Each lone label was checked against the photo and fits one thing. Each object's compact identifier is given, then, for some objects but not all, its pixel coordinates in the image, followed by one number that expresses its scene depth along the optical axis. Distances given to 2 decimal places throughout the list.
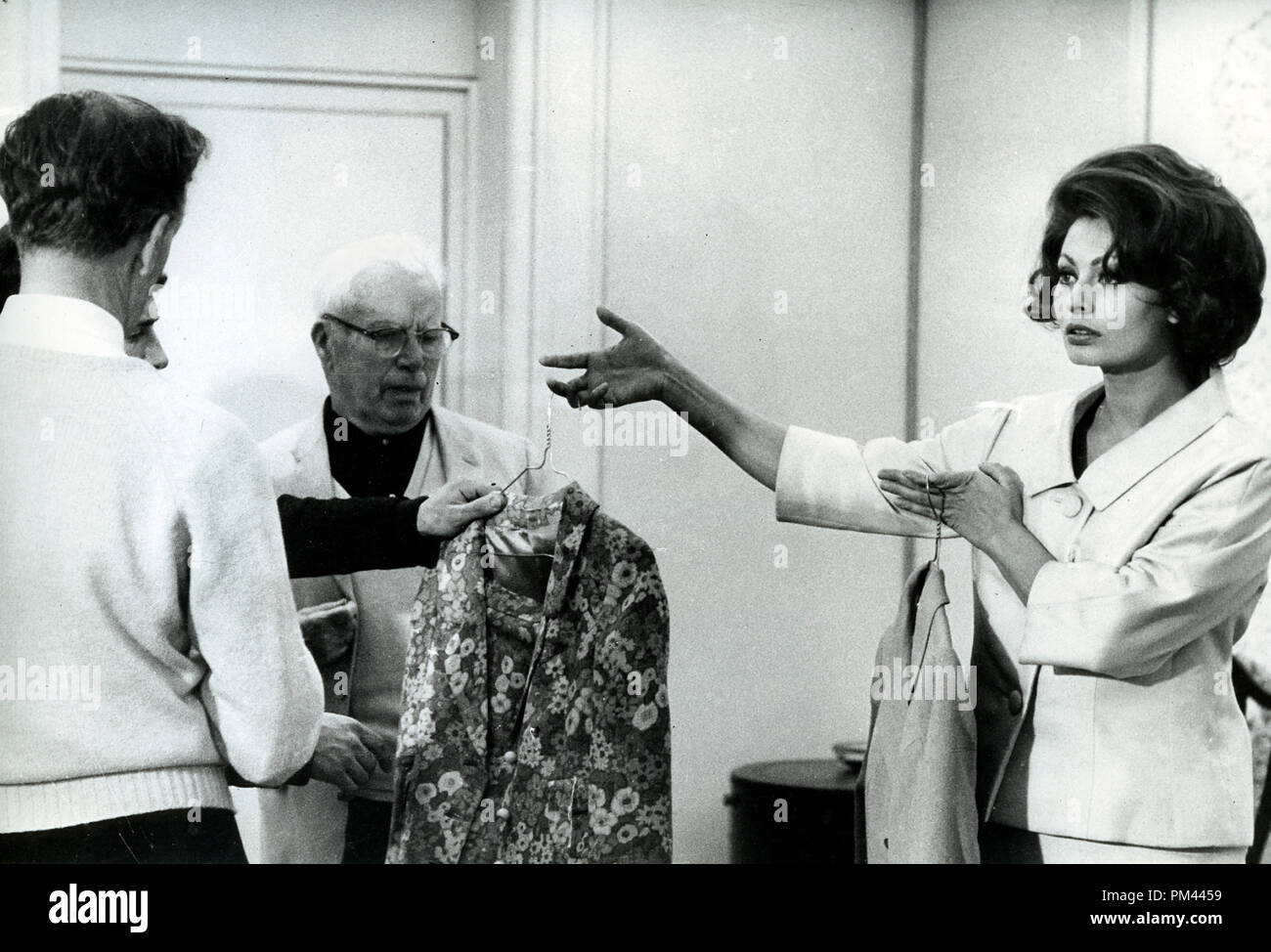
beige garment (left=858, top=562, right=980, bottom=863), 2.34
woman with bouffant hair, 2.35
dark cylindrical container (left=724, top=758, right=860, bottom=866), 2.63
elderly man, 2.52
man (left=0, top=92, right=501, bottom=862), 2.25
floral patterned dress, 2.29
